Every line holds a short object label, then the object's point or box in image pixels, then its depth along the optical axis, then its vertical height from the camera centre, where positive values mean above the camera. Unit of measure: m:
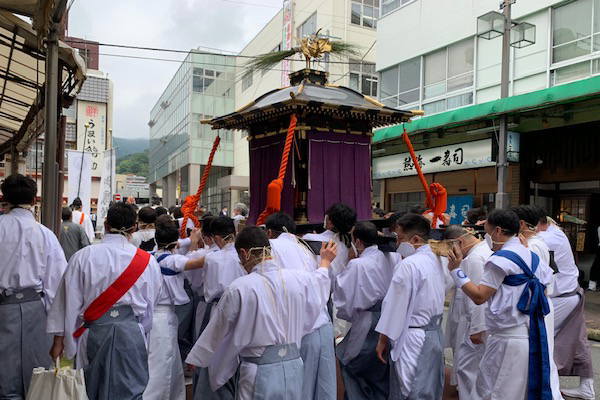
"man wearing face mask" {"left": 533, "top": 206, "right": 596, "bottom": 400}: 4.89 -1.16
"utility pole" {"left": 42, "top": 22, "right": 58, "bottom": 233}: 4.51 +0.51
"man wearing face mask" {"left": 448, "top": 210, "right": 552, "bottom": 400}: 3.66 -0.84
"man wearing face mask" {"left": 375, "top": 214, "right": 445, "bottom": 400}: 3.71 -0.93
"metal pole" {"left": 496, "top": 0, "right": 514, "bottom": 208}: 10.30 +1.73
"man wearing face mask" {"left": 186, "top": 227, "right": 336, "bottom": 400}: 2.86 -0.76
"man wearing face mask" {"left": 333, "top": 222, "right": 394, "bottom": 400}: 4.24 -0.96
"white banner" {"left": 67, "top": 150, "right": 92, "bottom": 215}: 10.02 +0.28
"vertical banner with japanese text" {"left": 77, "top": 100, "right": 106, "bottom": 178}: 29.26 +4.27
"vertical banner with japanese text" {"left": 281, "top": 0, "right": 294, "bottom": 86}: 23.60 +7.92
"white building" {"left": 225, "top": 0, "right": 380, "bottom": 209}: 21.84 +7.62
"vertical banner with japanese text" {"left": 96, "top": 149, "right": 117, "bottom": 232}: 12.84 +0.24
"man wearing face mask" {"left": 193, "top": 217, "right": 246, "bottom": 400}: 4.46 -0.59
